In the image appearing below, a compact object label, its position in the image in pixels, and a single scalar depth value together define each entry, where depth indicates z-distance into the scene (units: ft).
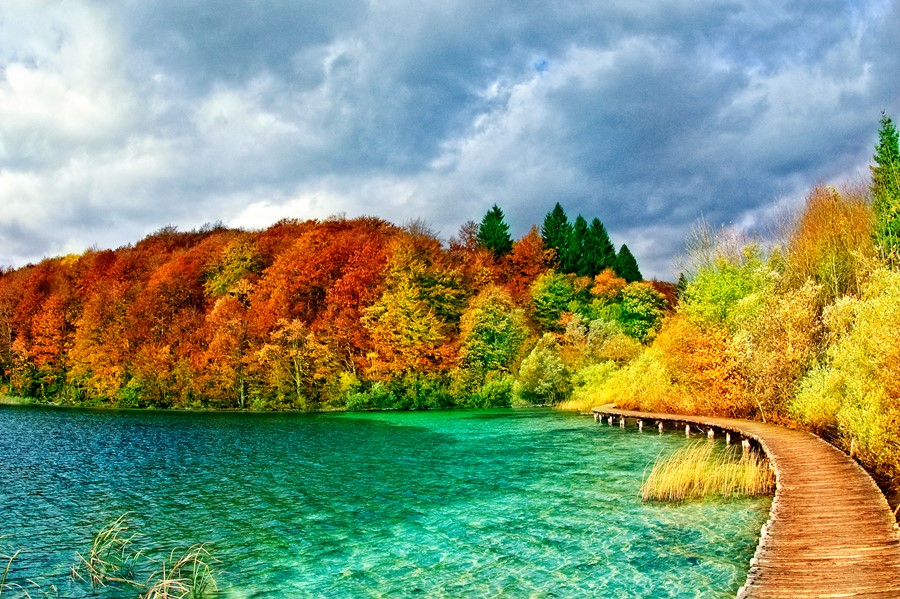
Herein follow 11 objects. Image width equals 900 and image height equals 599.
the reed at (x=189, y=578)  31.24
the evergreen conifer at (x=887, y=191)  93.97
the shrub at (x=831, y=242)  101.09
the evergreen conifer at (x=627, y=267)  289.53
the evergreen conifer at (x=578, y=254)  280.92
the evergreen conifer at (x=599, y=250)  288.71
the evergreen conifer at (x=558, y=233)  282.17
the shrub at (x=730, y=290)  93.45
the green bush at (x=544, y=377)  159.22
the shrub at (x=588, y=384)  144.97
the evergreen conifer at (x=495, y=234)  267.80
